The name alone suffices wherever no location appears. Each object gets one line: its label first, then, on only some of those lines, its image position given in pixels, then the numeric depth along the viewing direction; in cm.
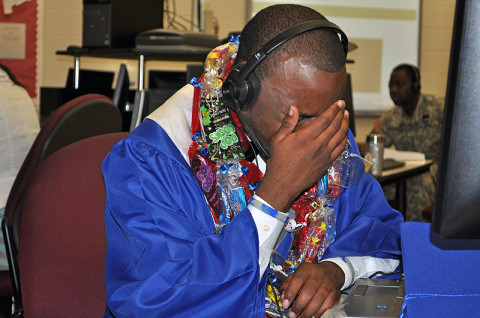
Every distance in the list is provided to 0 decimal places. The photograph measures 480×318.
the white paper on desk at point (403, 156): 345
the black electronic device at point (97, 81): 313
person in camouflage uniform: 437
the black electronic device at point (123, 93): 263
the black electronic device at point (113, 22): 294
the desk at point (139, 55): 211
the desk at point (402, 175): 276
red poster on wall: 516
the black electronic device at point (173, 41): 254
